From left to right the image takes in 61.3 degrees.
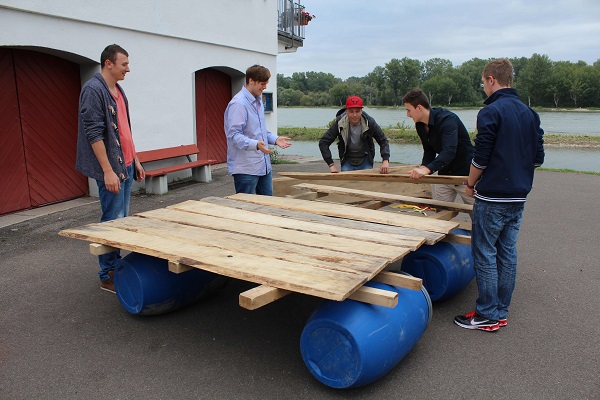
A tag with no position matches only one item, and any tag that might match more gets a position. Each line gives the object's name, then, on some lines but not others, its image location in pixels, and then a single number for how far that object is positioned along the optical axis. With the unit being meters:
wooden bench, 8.93
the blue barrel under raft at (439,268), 3.95
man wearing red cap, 5.92
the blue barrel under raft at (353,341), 2.70
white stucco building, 7.19
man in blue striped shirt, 4.91
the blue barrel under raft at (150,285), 3.62
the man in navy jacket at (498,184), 3.34
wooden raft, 2.69
